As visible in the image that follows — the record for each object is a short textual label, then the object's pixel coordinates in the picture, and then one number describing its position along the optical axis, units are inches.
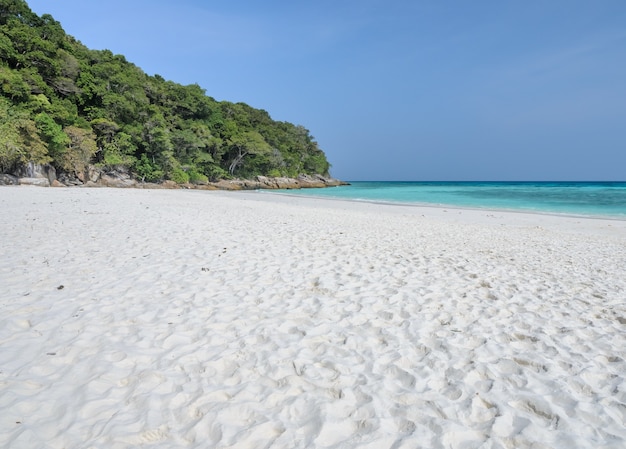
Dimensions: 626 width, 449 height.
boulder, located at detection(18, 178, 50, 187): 1095.0
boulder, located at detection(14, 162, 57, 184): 1159.6
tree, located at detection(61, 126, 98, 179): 1284.4
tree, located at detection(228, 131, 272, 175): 2198.6
